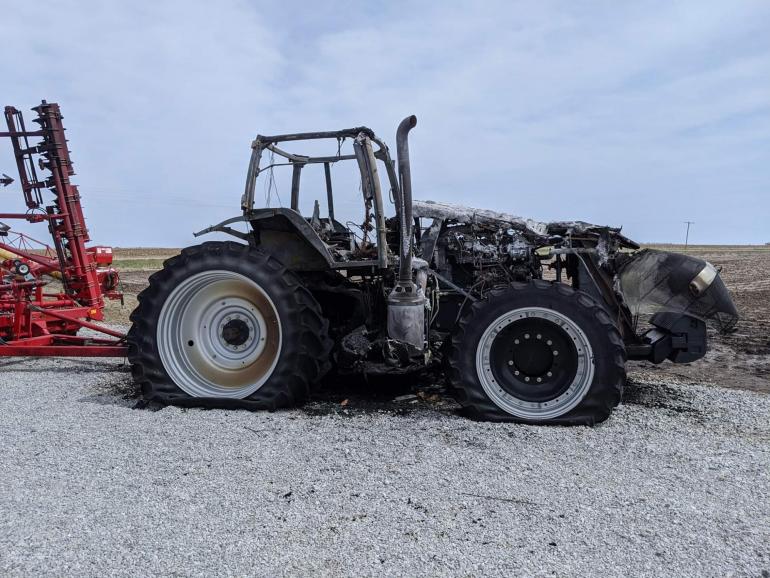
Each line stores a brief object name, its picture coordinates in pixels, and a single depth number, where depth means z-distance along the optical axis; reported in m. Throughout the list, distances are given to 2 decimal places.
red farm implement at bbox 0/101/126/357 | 7.37
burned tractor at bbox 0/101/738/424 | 4.34
